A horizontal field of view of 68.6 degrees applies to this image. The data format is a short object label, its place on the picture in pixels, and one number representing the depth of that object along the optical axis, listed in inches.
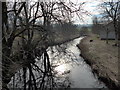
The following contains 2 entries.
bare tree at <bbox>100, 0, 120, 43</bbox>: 498.2
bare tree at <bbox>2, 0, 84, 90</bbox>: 201.3
